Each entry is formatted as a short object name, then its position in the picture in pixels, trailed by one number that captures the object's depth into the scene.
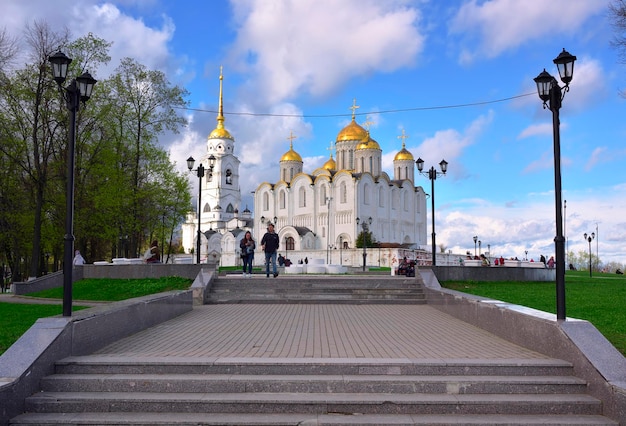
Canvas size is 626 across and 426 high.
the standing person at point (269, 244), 18.70
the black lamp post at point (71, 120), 8.24
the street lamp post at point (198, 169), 22.74
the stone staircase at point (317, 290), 16.42
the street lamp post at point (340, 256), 63.41
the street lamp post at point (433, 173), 21.75
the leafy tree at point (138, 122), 30.61
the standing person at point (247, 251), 20.30
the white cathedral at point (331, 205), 71.81
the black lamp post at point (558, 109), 8.12
